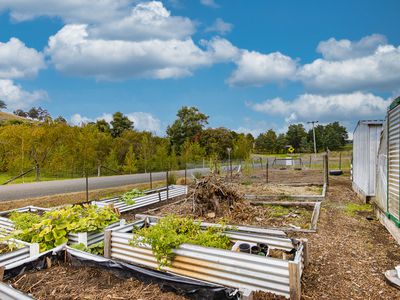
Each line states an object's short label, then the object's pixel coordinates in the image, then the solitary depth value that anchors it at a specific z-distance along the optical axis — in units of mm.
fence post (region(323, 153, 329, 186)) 13595
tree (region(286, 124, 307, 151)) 70981
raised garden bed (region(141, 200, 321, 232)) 6503
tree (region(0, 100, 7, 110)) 87575
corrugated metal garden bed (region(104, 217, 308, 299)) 2951
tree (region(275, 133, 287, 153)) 69562
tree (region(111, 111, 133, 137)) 39281
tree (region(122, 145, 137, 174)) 25984
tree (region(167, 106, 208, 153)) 45500
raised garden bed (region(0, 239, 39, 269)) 3777
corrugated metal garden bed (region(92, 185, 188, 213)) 7855
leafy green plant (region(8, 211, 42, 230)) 4785
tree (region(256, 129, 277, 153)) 68250
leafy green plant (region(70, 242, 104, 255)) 4383
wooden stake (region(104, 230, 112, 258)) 4238
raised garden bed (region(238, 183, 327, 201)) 9703
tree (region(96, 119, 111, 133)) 38375
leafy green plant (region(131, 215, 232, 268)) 3523
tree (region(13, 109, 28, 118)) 92000
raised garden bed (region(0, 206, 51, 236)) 5639
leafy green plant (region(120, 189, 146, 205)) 8172
